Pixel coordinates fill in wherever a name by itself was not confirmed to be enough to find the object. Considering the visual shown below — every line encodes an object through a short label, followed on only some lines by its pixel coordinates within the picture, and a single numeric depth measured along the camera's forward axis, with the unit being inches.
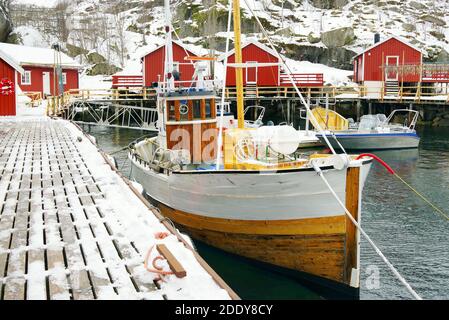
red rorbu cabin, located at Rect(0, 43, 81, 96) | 1819.6
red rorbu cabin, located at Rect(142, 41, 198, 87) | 1705.2
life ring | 1044.5
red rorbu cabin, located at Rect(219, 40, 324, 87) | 1673.2
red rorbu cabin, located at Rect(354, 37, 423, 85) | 1711.1
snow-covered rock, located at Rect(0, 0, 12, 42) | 2233.0
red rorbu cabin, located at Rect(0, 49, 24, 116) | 1049.5
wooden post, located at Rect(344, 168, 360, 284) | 403.2
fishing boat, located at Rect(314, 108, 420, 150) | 1183.6
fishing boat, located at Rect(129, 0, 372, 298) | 406.3
